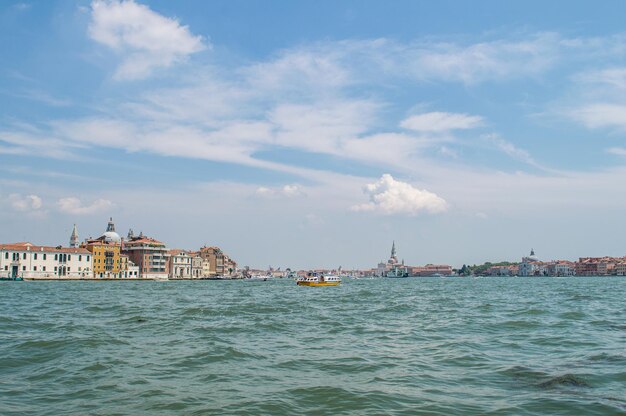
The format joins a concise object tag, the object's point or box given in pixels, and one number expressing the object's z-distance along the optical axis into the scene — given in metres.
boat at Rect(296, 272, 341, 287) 90.38
